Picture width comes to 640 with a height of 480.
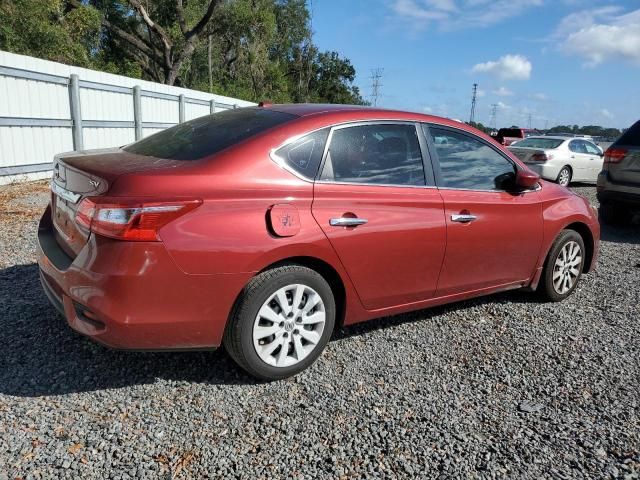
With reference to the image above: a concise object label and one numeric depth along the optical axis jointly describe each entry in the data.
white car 13.23
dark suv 7.47
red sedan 2.55
